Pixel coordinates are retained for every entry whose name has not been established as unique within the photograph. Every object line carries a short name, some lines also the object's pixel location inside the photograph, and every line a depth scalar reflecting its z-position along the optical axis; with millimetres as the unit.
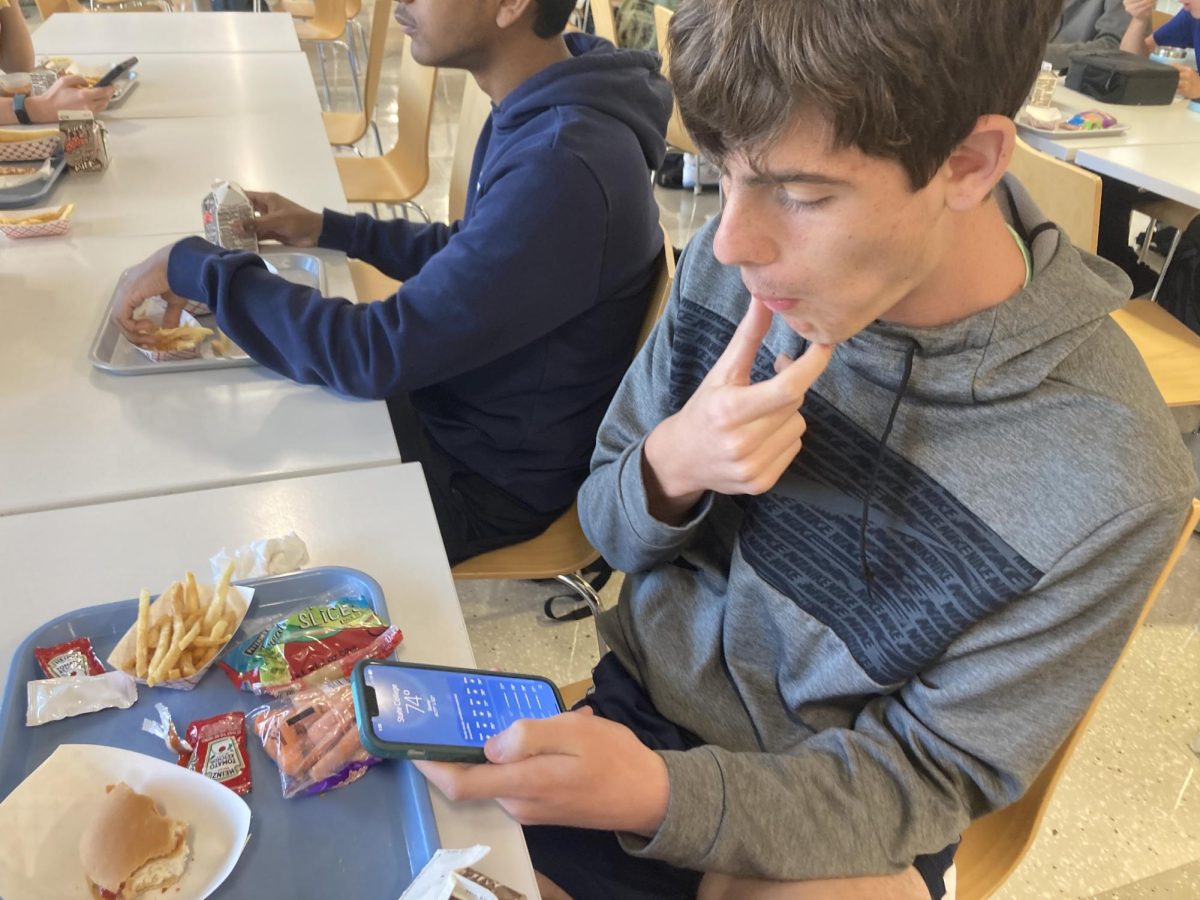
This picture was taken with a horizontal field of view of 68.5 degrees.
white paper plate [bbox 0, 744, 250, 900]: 551
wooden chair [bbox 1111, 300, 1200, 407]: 1823
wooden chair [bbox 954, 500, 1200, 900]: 789
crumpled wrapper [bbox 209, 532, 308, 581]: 779
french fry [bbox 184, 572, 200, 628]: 709
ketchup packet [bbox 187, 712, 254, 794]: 626
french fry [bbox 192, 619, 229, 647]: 695
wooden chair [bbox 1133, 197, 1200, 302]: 2500
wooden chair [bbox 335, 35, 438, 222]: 2357
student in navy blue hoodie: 1042
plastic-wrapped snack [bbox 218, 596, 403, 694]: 684
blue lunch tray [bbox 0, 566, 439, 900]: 590
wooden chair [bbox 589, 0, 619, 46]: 3027
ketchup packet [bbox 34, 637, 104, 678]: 684
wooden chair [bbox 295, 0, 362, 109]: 3885
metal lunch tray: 1038
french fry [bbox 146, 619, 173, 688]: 674
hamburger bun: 547
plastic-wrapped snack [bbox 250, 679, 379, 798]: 628
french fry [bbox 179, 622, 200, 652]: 682
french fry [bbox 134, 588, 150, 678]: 683
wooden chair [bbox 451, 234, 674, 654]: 1263
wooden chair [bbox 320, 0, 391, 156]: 2604
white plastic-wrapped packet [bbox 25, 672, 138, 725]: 656
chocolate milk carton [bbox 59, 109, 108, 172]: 1528
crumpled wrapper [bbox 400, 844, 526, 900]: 524
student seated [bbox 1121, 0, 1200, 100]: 3061
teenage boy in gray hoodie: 569
